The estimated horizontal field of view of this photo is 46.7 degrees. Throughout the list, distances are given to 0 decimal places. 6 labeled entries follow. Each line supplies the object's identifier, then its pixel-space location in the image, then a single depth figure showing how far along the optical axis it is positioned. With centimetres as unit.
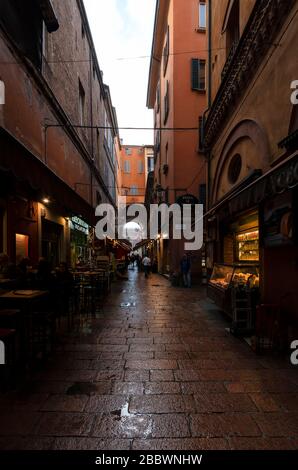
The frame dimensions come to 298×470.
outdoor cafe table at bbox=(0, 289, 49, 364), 512
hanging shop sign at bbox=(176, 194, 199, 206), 1716
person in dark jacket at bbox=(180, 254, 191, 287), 1719
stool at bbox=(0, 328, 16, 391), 427
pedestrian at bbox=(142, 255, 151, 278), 2622
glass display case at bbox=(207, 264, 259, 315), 750
